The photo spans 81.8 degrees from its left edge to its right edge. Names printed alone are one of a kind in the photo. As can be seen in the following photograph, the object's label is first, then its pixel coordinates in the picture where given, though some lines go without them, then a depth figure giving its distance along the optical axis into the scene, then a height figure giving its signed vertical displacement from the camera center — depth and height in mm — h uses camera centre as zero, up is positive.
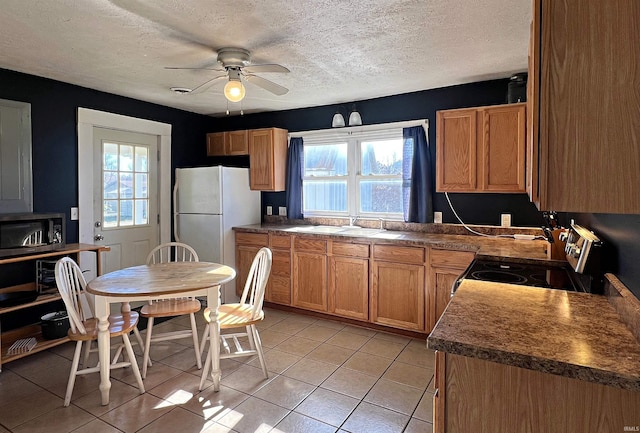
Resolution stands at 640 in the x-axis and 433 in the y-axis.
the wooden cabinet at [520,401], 1016 -571
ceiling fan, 2482 +965
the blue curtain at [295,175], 4566 +416
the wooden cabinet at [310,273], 3834 -685
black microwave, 2715 -186
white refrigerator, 4289 -16
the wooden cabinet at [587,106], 964 +276
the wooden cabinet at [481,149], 3086 +519
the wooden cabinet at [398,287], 3305 -728
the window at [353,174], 4035 +406
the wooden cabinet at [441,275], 3102 -572
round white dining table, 2258 -498
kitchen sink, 3738 -233
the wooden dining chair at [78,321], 2301 -784
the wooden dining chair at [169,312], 2686 -761
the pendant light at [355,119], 4020 +977
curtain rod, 3818 +905
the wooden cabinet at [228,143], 4730 +865
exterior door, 3879 +146
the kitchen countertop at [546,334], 995 -409
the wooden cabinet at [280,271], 4051 -691
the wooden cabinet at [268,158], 4520 +625
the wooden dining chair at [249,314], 2543 -763
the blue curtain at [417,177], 3754 +323
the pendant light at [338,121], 4094 +979
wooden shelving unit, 2725 -738
